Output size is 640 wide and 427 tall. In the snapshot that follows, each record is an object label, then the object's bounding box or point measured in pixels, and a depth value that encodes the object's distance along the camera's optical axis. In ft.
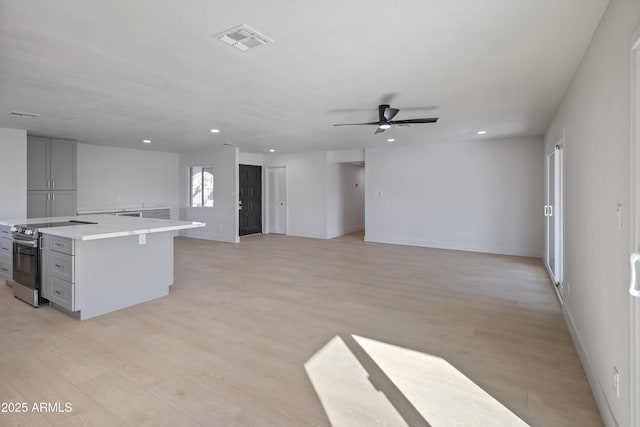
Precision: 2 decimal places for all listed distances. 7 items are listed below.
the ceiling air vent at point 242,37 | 7.56
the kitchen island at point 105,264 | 11.06
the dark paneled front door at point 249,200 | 30.71
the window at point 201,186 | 29.63
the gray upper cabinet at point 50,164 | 19.94
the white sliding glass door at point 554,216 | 14.46
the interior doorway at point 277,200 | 31.96
